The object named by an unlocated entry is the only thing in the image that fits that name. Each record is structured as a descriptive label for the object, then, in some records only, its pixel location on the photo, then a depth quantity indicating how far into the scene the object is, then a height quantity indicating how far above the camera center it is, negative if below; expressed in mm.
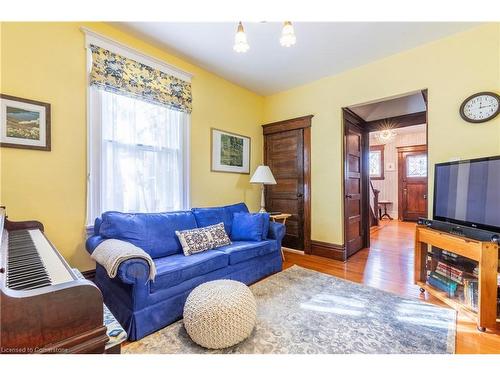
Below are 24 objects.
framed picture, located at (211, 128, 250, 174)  3404 +503
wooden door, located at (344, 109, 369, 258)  3436 +4
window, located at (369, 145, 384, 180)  7617 +785
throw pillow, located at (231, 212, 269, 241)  2768 -528
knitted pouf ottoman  1452 -873
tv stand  1689 -642
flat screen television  1833 -58
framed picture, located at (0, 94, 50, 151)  1773 +472
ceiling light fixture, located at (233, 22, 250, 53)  1676 +1076
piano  589 -371
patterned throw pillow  2295 -586
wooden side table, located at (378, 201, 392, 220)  7432 -768
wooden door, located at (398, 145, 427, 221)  6789 +116
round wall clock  2184 +793
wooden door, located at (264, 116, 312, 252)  3695 +179
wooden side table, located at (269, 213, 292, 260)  3377 -486
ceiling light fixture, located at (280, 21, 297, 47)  1560 +1045
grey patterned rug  1508 -1080
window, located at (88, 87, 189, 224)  2258 +302
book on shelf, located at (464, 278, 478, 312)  1850 -888
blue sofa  1604 -725
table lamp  3428 +108
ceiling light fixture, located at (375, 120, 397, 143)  3789 +1138
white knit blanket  1514 -508
